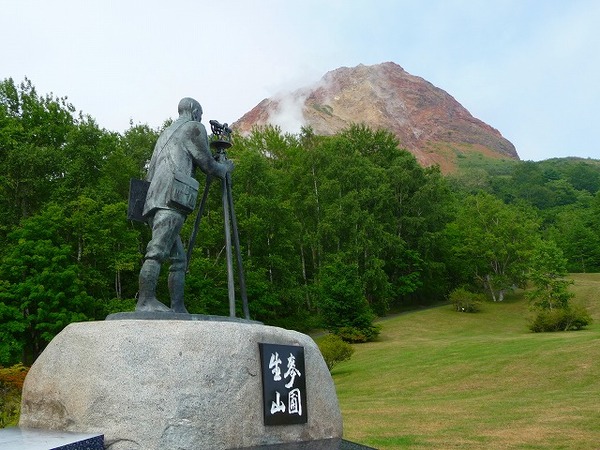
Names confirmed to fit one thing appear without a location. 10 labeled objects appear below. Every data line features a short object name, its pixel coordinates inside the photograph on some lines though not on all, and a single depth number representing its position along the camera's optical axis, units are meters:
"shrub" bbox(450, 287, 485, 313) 41.66
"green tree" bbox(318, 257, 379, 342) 31.28
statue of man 6.50
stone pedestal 5.25
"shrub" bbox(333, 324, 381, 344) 31.22
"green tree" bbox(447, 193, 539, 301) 45.22
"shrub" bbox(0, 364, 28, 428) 11.61
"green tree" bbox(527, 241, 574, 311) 36.12
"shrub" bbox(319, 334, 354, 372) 22.61
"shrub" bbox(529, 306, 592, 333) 31.44
